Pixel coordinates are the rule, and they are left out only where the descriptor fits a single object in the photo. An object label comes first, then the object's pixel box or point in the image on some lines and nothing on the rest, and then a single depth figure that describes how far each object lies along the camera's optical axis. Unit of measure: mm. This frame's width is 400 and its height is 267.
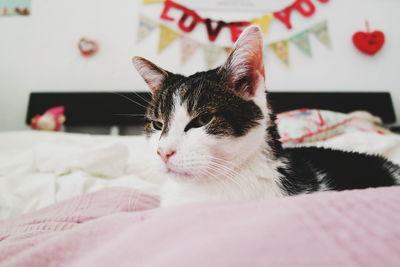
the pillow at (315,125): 1422
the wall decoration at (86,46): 2102
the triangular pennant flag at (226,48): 2156
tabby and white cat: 593
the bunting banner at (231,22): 2156
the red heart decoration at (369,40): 2109
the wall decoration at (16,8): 2178
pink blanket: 202
